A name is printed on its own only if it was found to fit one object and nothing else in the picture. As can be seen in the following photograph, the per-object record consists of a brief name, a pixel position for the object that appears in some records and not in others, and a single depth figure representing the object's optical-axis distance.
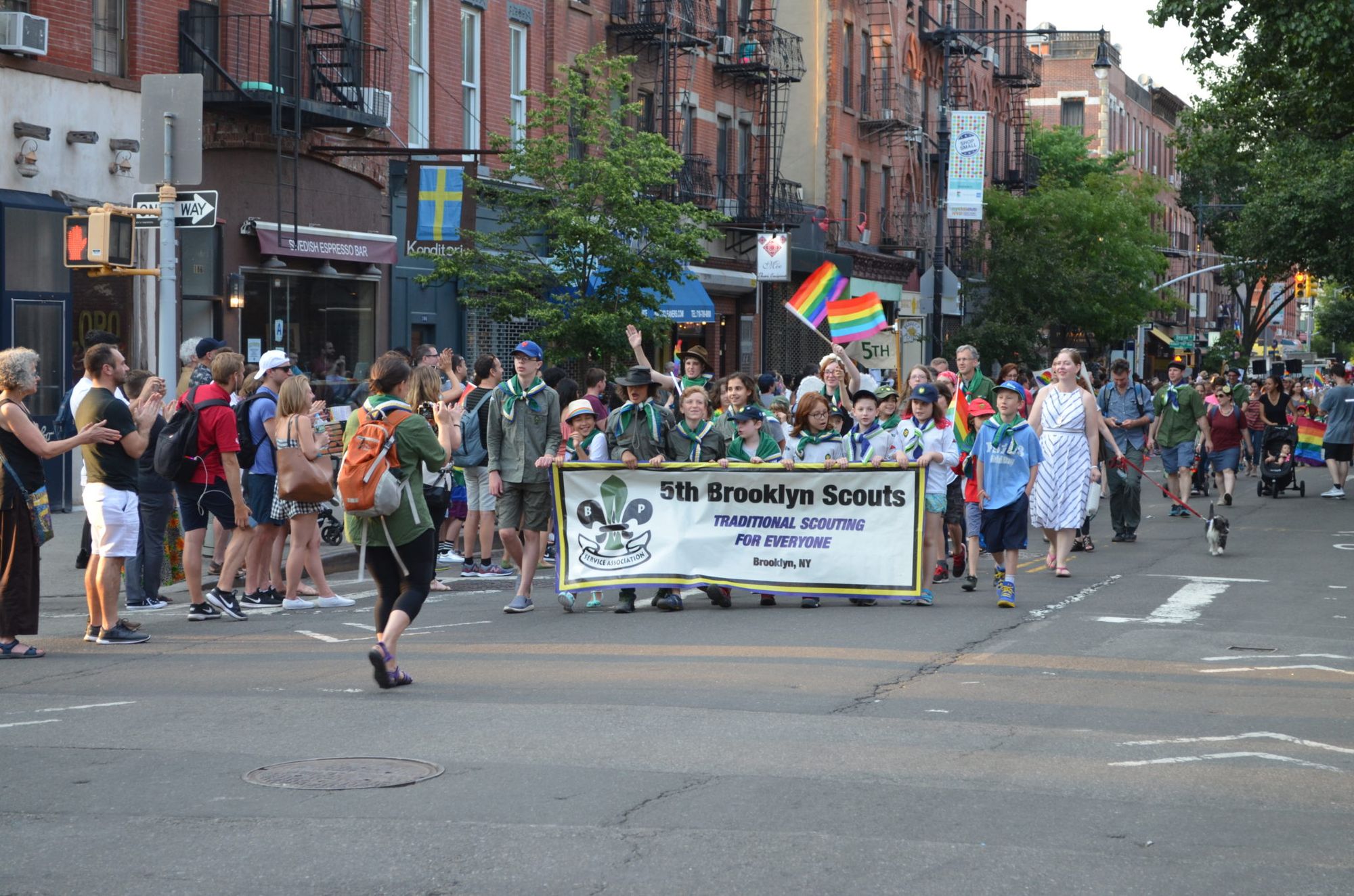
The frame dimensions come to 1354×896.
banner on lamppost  35.84
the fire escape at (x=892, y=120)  46.19
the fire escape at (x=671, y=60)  33.19
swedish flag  24.31
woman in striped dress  14.57
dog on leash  16.50
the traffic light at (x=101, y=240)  14.59
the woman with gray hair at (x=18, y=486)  10.15
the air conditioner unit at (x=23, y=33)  18.75
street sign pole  14.77
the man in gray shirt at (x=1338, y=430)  25.58
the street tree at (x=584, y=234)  23.81
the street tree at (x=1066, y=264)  42.88
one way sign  15.30
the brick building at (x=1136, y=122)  83.12
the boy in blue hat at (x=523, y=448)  12.52
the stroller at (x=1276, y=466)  25.91
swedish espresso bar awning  22.64
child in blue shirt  12.77
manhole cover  6.80
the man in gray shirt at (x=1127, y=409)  20.23
